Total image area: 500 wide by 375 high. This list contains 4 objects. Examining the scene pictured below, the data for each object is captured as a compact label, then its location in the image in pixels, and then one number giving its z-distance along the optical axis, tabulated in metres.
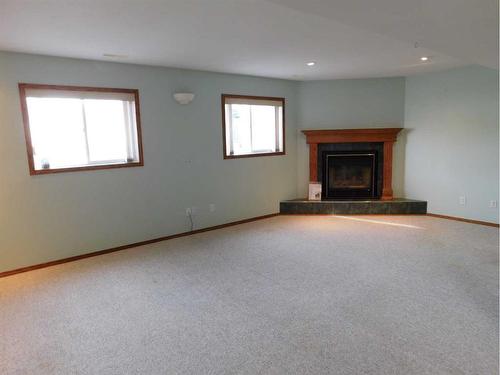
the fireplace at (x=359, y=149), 5.91
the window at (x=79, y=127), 3.74
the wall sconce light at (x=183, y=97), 4.58
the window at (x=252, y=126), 5.35
